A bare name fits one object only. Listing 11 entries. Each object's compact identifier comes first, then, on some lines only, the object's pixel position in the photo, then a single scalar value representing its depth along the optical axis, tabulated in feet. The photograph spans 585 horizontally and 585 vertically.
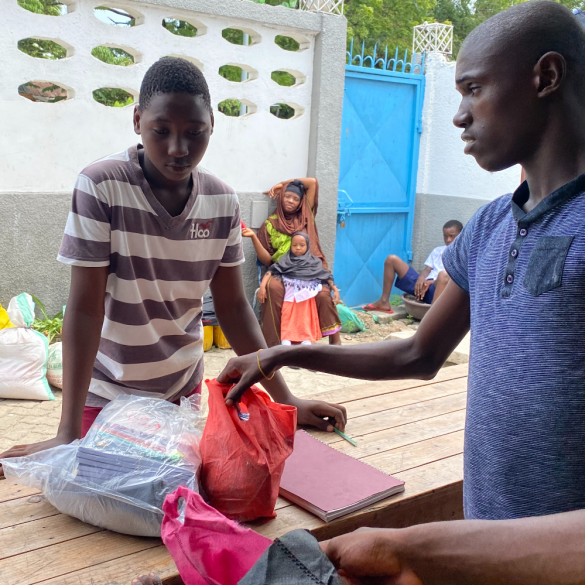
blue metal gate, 25.00
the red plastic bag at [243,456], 4.95
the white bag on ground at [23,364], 14.85
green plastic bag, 23.44
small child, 19.92
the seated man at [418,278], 24.88
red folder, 5.37
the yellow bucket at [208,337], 19.95
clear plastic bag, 4.70
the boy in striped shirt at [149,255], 5.61
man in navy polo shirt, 3.43
